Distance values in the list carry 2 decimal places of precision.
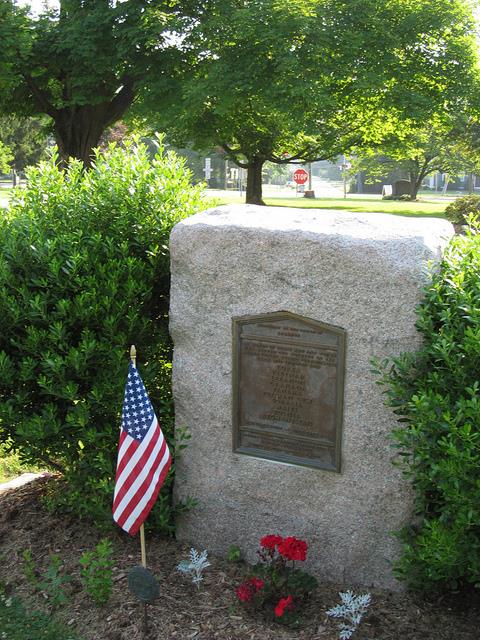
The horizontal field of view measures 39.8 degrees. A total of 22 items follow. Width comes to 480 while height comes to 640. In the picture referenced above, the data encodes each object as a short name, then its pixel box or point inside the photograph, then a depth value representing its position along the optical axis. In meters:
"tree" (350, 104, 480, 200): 24.64
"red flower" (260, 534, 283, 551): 3.77
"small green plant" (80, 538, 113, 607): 3.78
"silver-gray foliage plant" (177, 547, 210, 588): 4.04
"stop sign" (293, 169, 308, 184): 43.78
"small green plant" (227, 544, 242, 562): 4.24
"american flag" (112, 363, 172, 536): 3.61
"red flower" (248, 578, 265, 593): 3.69
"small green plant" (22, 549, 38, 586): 4.10
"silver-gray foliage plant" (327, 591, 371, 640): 3.55
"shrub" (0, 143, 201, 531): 4.26
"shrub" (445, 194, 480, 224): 27.02
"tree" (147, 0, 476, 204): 16.97
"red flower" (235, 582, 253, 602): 3.66
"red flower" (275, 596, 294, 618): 3.54
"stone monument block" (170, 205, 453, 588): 3.68
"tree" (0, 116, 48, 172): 46.41
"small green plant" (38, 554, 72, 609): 3.89
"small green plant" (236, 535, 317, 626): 3.65
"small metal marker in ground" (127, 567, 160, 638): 3.52
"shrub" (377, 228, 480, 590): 3.07
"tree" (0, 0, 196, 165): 18.09
